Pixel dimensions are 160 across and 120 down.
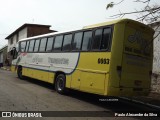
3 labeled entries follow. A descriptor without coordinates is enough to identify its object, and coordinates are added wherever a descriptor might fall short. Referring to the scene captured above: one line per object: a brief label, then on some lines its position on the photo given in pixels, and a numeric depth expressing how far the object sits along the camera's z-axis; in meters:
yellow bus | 5.65
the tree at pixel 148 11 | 5.05
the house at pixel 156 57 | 8.44
